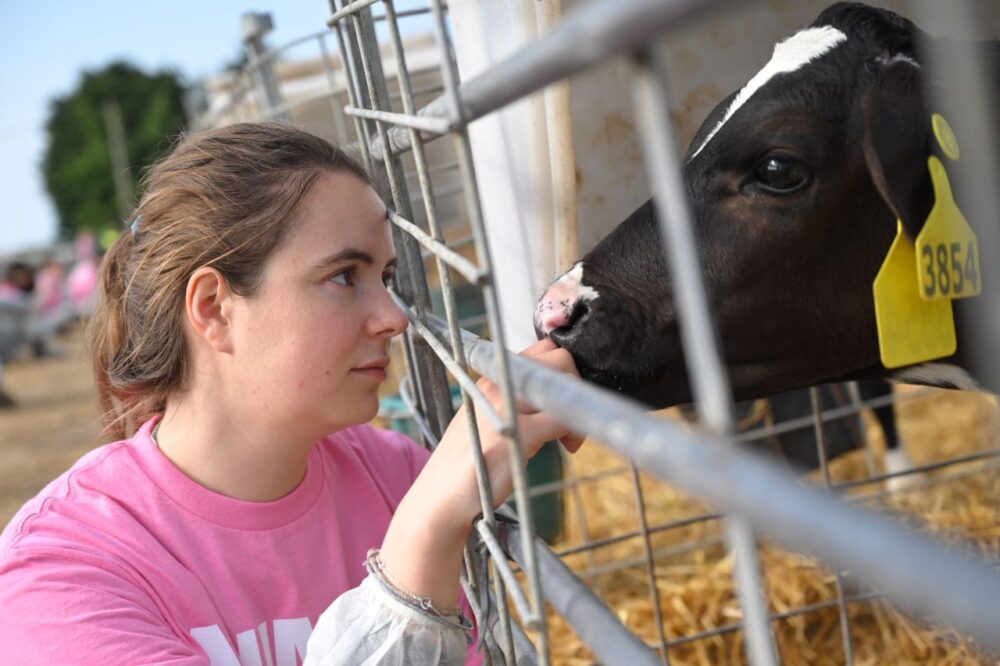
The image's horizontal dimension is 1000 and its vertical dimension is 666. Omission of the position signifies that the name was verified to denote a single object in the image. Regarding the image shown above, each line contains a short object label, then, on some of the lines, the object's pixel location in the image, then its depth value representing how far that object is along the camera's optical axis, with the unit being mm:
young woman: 1156
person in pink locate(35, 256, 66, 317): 13836
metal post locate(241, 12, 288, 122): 3400
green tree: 32938
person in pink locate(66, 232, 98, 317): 13250
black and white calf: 1515
